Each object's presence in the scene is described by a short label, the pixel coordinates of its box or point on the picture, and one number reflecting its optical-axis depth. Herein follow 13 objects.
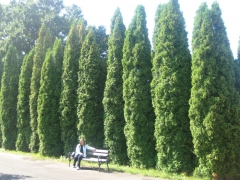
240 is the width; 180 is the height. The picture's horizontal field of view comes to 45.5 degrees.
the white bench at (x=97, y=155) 11.60
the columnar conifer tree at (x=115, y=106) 12.84
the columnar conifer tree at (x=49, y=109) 15.62
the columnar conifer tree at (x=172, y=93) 10.50
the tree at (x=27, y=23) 28.20
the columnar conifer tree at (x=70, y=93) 14.78
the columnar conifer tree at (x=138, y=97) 11.72
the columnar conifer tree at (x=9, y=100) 19.48
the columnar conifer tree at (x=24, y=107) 18.08
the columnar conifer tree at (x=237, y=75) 10.55
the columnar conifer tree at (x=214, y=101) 9.23
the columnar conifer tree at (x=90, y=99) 13.92
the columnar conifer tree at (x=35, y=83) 17.12
